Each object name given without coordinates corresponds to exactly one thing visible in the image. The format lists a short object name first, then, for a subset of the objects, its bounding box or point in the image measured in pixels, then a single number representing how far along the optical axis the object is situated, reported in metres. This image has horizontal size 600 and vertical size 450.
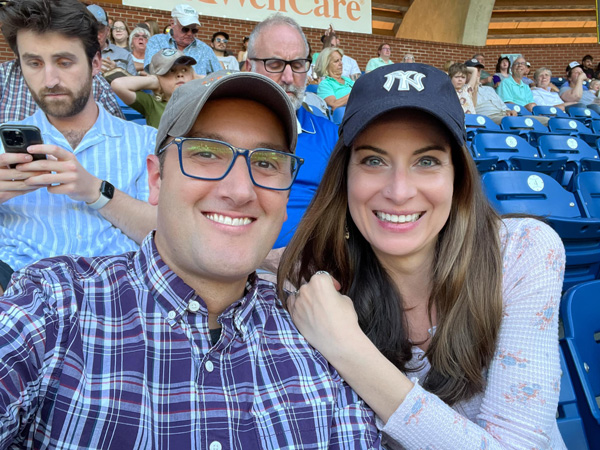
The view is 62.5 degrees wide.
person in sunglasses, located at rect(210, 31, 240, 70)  7.29
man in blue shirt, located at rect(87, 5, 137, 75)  5.75
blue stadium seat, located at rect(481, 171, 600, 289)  2.48
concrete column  13.49
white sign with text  8.73
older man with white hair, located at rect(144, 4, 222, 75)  5.21
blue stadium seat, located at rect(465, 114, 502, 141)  5.94
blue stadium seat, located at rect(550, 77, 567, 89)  13.00
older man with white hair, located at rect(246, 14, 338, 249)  2.61
